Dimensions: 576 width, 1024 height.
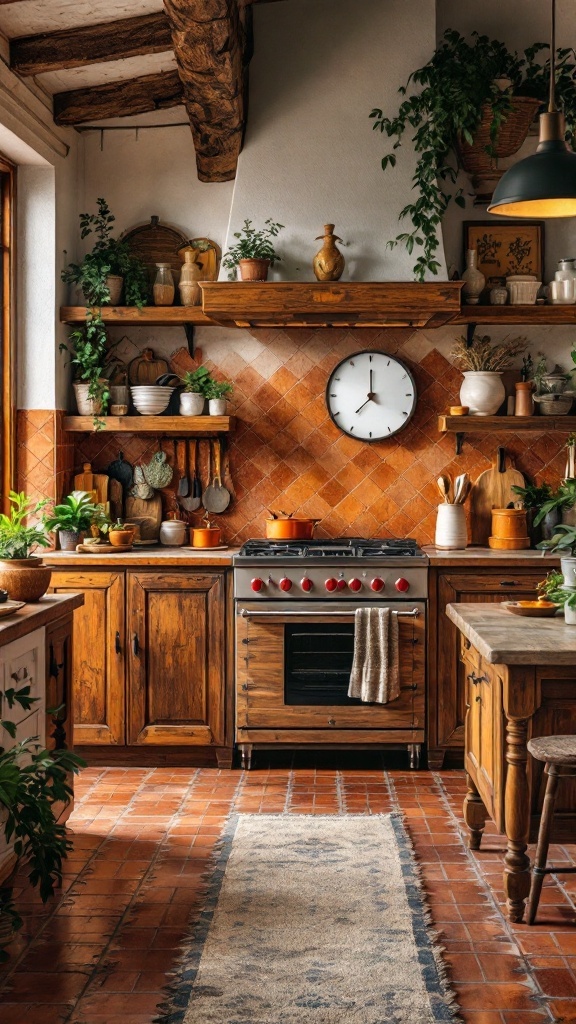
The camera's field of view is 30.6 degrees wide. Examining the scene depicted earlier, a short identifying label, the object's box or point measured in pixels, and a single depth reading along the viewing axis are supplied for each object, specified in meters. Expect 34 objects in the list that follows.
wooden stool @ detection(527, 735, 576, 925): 3.05
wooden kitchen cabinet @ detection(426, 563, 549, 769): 5.09
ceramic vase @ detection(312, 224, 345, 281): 5.16
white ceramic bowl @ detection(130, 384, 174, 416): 5.57
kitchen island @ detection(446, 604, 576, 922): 3.21
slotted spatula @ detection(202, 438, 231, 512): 5.78
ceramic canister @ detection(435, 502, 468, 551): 5.46
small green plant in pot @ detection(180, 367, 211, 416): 5.58
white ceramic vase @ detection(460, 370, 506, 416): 5.54
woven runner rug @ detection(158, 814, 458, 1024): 2.78
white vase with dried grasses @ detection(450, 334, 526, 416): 5.55
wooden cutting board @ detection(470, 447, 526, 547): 5.73
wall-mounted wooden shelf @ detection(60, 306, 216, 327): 5.45
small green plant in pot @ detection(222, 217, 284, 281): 5.19
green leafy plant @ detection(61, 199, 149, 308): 5.48
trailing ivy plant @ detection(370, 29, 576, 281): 5.09
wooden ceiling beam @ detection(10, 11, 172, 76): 4.72
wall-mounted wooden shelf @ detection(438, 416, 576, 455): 5.47
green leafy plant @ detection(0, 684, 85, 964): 2.90
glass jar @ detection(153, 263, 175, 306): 5.56
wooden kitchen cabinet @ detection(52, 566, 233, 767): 5.14
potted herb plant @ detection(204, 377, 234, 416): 5.57
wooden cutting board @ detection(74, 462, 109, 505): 5.70
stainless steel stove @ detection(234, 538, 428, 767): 5.05
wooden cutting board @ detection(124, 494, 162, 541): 5.79
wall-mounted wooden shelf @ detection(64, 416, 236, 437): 5.48
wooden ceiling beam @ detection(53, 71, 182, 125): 5.36
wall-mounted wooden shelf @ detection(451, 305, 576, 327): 5.43
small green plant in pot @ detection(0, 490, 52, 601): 3.78
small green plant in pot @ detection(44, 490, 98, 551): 5.21
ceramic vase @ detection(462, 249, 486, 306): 5.50
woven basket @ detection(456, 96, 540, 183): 5.26
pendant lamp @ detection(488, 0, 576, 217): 3.25
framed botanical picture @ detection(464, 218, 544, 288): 5.69
